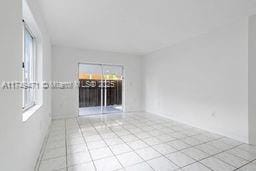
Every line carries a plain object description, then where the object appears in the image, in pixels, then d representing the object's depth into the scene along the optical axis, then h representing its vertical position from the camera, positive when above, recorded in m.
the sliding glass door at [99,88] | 5.68 -0.11
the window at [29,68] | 2.19 +0.33
